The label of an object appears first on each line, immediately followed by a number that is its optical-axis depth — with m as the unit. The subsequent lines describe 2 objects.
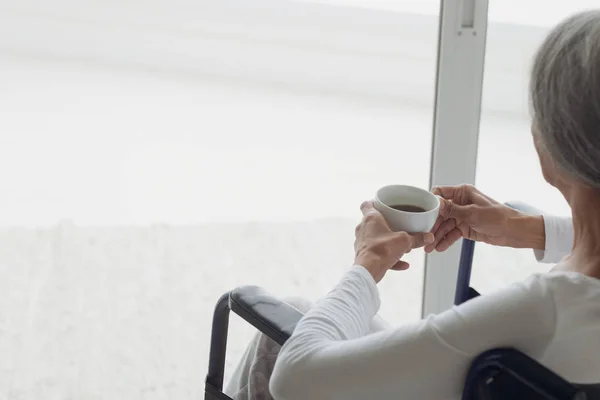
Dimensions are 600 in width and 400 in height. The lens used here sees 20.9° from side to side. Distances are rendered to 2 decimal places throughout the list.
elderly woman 2.12
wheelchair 2.07
